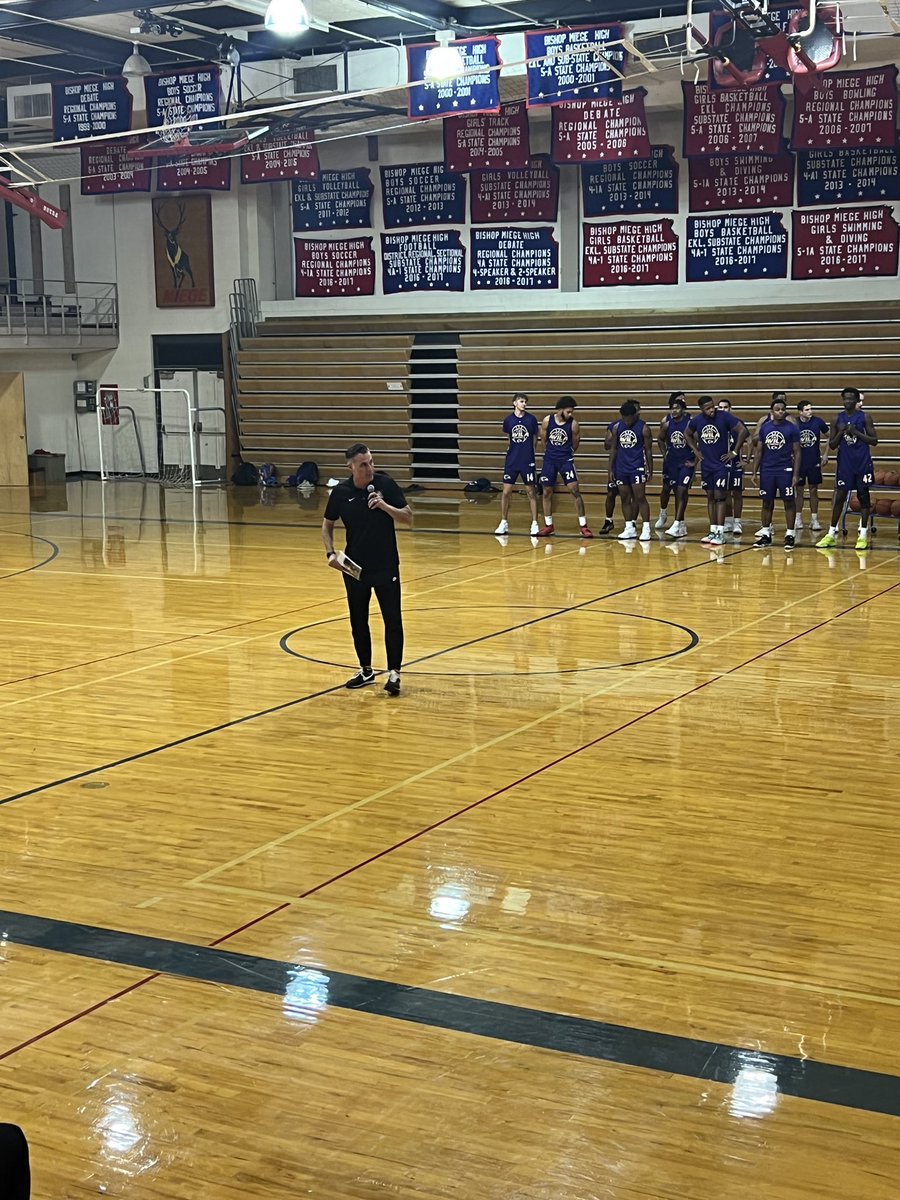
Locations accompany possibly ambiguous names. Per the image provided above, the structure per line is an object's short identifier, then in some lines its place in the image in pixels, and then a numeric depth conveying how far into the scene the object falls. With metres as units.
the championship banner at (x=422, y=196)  24.22
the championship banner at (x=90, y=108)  18.58
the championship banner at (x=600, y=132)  19.02
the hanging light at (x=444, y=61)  16.14
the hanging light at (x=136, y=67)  18.22
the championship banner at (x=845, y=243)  21.02
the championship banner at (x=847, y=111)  19.00
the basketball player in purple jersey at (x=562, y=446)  17.02
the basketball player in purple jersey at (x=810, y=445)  16.36
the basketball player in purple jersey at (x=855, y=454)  15.85
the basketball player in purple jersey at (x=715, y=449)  16.53
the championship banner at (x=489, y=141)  21.56
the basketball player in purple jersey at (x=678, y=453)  16.95
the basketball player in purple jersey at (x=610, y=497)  16.97
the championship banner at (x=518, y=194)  23.17
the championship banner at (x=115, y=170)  23.27
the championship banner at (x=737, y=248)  21.84
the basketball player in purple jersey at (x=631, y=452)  16.75
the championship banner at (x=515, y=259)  23.53
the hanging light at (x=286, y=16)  14.33
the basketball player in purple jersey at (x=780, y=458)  16.05
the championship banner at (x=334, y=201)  24.98
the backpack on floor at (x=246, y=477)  25.31
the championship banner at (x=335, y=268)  25.25
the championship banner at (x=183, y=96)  18.03
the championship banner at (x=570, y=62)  15.99
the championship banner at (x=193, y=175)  23.05
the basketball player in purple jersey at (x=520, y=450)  17.41
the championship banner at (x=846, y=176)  20.72
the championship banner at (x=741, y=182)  21.48
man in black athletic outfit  8.74
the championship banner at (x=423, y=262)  24.47
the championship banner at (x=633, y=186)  22.44
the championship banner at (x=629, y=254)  22.70
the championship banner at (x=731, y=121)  19.69
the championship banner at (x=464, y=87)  16.09
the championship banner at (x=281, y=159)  21.44
